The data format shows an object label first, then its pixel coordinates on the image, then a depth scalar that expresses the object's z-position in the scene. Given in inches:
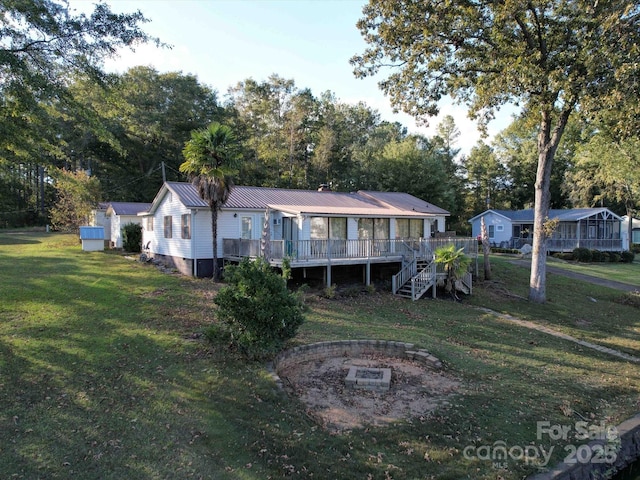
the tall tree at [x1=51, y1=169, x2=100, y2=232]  1160.2
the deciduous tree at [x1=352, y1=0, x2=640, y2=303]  493.0
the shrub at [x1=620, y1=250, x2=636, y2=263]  1248.2
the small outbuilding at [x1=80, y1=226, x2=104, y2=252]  928.9
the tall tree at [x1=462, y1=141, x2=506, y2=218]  2047.2
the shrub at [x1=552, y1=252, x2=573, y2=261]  1242.4
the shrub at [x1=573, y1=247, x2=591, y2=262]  1214.9
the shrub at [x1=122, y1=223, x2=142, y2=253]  936.9
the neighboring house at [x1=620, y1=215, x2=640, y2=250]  1438.1
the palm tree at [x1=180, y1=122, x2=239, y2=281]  611.8
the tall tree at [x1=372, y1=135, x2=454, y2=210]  1494.8
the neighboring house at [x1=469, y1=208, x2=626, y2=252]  1344.7
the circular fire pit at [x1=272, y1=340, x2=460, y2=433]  257.0
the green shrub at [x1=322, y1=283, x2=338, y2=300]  593.0
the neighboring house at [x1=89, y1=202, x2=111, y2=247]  1165.7
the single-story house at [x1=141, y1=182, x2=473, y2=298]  635.5
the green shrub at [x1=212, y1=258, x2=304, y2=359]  299.4
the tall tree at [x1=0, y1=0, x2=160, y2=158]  345.4
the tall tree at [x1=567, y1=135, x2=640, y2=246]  833.5
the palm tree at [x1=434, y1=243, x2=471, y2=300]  650.2
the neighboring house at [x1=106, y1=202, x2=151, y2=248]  1016.2
